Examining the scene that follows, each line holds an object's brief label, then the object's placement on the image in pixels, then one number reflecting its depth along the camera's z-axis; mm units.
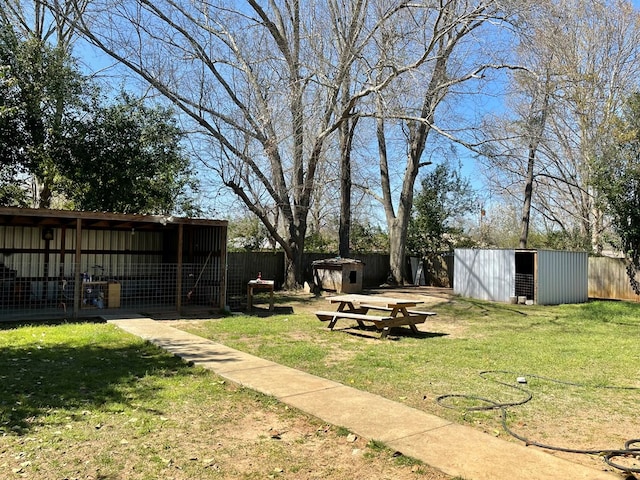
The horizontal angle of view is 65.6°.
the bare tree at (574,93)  14523
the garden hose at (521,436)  3692
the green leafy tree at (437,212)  25625
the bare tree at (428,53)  14328
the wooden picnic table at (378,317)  9156
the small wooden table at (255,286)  12836
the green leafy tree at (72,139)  13445
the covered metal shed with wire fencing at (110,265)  12141
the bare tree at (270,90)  14883
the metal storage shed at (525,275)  16281
